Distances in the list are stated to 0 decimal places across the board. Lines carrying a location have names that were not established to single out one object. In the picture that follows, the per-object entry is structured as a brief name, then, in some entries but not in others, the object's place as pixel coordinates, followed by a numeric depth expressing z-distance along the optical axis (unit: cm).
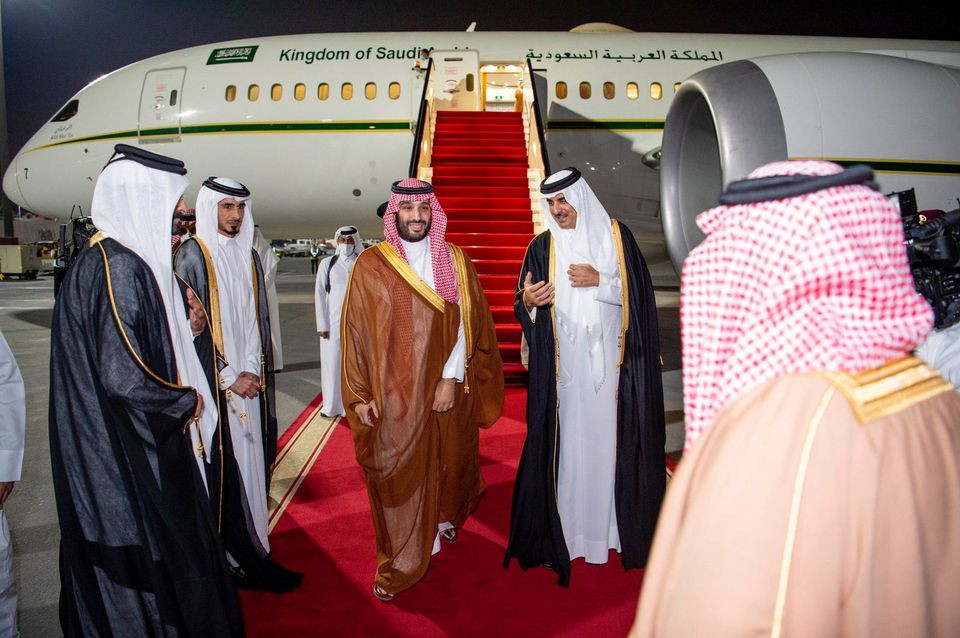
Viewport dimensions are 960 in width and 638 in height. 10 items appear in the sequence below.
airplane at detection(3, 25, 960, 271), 866
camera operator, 218
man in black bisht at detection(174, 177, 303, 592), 259
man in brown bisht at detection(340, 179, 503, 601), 265
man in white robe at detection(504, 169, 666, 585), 281
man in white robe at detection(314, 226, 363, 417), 517
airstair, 645
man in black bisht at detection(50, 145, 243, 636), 176
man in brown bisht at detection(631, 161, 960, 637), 80
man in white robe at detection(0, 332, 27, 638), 188
